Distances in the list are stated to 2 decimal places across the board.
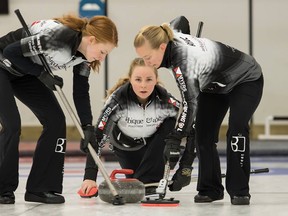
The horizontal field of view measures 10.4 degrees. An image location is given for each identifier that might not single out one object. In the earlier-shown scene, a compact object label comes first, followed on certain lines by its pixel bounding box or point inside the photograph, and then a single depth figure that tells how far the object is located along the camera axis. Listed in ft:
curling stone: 31.11
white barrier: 74.23
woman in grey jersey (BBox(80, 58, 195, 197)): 34.15
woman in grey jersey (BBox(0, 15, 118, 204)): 30.00
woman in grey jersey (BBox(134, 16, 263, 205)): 29.52
